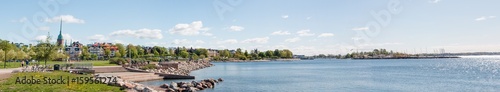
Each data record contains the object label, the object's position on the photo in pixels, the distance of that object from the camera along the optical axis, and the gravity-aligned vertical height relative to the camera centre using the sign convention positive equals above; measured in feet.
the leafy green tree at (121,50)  445.37 +11.14
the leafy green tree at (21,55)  169.36 +2.71
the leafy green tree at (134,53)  425.07 +6.51
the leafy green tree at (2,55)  154.57 +2.61
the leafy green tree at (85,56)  378.49 +4.08
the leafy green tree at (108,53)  487.12 +8.51
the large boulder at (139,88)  77.09 -5.88
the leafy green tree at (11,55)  161.76 +2.69
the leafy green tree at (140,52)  478.18 +9.03
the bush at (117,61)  220.33 -0.79
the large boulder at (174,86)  96.82 -6.92
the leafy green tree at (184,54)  528.22 +6.10
